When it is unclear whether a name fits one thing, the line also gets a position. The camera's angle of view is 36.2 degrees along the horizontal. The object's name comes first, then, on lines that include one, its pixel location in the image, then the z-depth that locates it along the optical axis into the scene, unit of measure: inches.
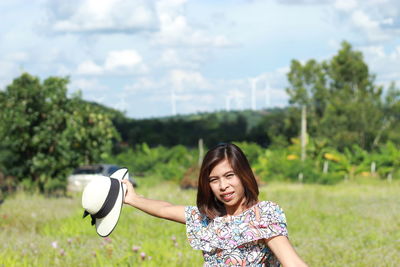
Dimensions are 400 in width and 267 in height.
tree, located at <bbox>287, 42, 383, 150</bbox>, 1588.3
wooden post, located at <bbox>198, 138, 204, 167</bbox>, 1381.4
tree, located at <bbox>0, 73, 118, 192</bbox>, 726.5
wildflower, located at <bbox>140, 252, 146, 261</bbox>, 264.5
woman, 124.3
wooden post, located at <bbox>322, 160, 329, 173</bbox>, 1179.8
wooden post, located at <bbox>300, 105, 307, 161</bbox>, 1258.4
